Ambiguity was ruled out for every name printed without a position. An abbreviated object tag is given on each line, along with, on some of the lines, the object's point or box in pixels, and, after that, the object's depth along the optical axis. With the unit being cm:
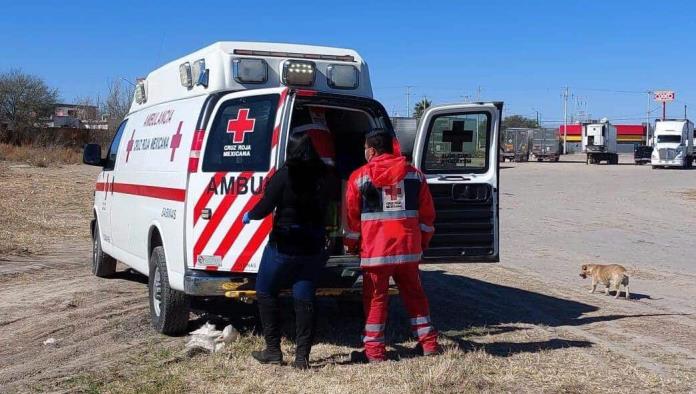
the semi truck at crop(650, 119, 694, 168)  5966
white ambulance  700
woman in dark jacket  644
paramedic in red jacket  665
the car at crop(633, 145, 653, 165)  7125
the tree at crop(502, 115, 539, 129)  13858
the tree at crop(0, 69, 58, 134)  6565
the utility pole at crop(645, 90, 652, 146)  9458
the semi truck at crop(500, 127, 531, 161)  7500
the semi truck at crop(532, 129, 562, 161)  7612
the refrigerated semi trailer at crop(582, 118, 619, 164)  7100
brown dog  1046
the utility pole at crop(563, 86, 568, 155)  10365
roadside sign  11425
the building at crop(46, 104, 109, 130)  6725
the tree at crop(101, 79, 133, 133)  5178
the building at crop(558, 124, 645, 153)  10573
